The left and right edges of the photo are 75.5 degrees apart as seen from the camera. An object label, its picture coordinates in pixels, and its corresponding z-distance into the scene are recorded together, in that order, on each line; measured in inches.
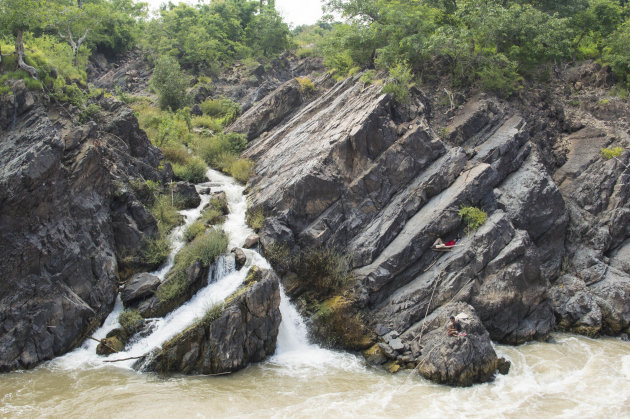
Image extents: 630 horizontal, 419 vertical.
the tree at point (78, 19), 783.7
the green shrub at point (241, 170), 852.6
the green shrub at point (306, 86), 1060.5
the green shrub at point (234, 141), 957.8
